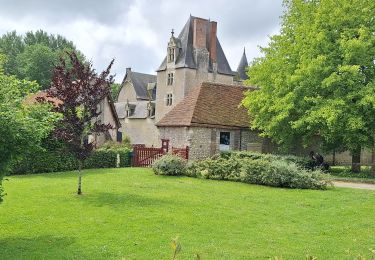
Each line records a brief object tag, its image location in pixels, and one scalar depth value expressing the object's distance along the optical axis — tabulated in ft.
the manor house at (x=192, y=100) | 106.42
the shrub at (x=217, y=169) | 77.20
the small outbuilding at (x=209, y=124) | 104.78
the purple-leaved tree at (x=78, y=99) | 56.59
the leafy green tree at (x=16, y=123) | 32.99
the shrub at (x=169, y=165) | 82.43
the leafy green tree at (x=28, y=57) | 246.88
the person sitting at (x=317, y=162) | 89.36
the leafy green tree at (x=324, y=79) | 87.40
